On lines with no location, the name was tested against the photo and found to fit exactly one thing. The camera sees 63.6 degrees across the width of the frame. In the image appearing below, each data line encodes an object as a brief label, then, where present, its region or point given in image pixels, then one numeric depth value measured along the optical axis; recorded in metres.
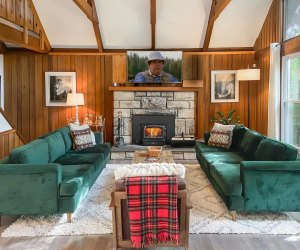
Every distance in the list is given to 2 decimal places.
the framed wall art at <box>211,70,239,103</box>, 6.13
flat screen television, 5.99
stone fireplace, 6.00
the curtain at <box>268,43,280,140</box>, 4.86
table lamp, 5.65
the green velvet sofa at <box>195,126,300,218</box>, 2.76
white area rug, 2.65
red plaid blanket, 1.99
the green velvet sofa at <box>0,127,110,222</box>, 2.70
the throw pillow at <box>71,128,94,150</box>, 4.47
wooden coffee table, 3.66
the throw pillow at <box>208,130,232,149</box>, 4.55
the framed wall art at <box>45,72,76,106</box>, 6.12
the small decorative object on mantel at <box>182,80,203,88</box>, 5.94
